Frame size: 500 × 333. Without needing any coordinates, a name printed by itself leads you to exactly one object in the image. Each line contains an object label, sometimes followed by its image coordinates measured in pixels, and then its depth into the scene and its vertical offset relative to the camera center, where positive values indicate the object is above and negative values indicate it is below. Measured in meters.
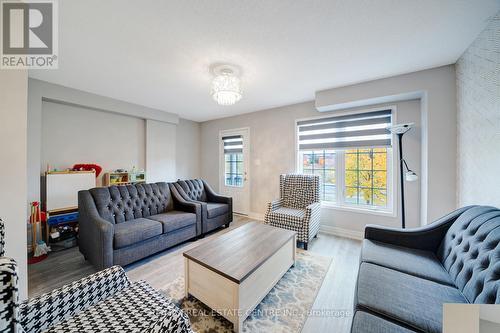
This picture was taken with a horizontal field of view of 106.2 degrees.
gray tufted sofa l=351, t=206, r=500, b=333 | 0.97 -0.76
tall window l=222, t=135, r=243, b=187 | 4.65 +0.17
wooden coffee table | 1.42 -0.89
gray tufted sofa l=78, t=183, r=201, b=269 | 2.07 -0.75
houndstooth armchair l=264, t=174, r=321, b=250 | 2.71 -0.68
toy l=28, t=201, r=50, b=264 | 2.42 -0.94
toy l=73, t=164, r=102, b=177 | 3.19 -0.01
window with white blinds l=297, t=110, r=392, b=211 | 3.00 +0.17
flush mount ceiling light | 2.25 +0.99
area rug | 1.46 -1.23
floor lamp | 2.20 +0.16
